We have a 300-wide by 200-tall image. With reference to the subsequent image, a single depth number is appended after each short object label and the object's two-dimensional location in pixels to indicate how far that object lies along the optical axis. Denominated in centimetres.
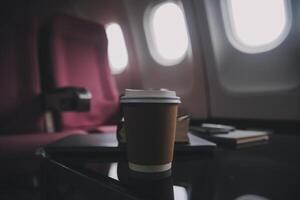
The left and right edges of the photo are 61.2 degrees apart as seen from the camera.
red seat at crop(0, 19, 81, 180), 123
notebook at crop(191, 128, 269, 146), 74
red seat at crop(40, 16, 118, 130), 144
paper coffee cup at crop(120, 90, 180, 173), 35
